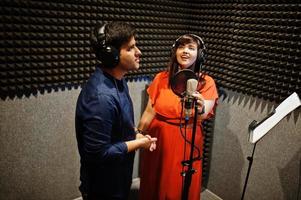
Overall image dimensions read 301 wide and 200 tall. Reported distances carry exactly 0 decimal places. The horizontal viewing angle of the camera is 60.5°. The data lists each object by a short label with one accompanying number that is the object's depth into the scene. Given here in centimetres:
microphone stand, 172
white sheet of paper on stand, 174
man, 139
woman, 214
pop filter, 183
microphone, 170
